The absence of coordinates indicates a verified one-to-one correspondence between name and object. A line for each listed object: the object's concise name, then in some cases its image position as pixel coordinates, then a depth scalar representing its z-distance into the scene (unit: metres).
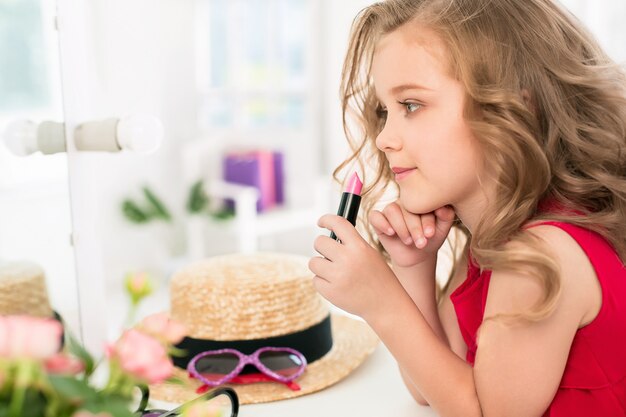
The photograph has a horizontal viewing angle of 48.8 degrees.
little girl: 0.66
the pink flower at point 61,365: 0.35
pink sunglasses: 0.82
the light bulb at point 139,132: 0.79
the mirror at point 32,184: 0.69
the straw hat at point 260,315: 0.85
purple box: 2.98
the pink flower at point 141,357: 0.34
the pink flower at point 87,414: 0.33
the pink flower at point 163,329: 0.38
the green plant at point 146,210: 2.82
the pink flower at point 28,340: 0.31
